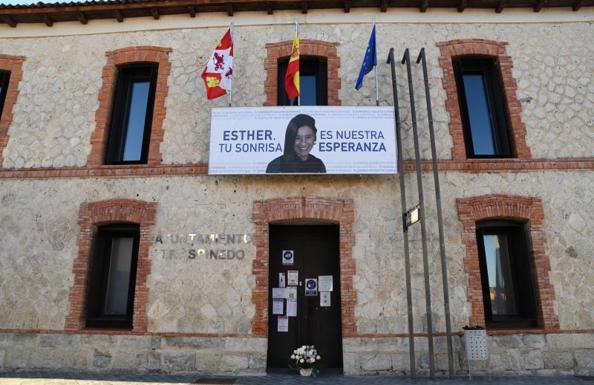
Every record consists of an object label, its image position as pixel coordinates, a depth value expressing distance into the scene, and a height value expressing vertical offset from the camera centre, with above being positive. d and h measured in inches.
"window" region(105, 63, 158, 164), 337.4 +163.9
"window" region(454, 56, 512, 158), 327.3 +166.4
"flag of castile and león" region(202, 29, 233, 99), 309.1 +178.6
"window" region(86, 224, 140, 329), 302.7 +22.8
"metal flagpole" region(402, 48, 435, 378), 264.5 +57.5
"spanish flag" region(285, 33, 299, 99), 306.7 +175.2
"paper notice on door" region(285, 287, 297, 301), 302.0 +10.5
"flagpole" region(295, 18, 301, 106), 323.1 +228.2
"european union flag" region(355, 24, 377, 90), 301.6 +183.9
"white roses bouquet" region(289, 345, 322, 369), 271.1 -33.2
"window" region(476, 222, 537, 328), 293.4 +24.4
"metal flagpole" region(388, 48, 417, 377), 269.0 +55.9
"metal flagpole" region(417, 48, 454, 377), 265.3 +51.8
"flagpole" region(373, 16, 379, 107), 316.8 +170.3
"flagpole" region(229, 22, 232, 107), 324.5 +169.1
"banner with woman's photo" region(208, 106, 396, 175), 303.6 +125.6
